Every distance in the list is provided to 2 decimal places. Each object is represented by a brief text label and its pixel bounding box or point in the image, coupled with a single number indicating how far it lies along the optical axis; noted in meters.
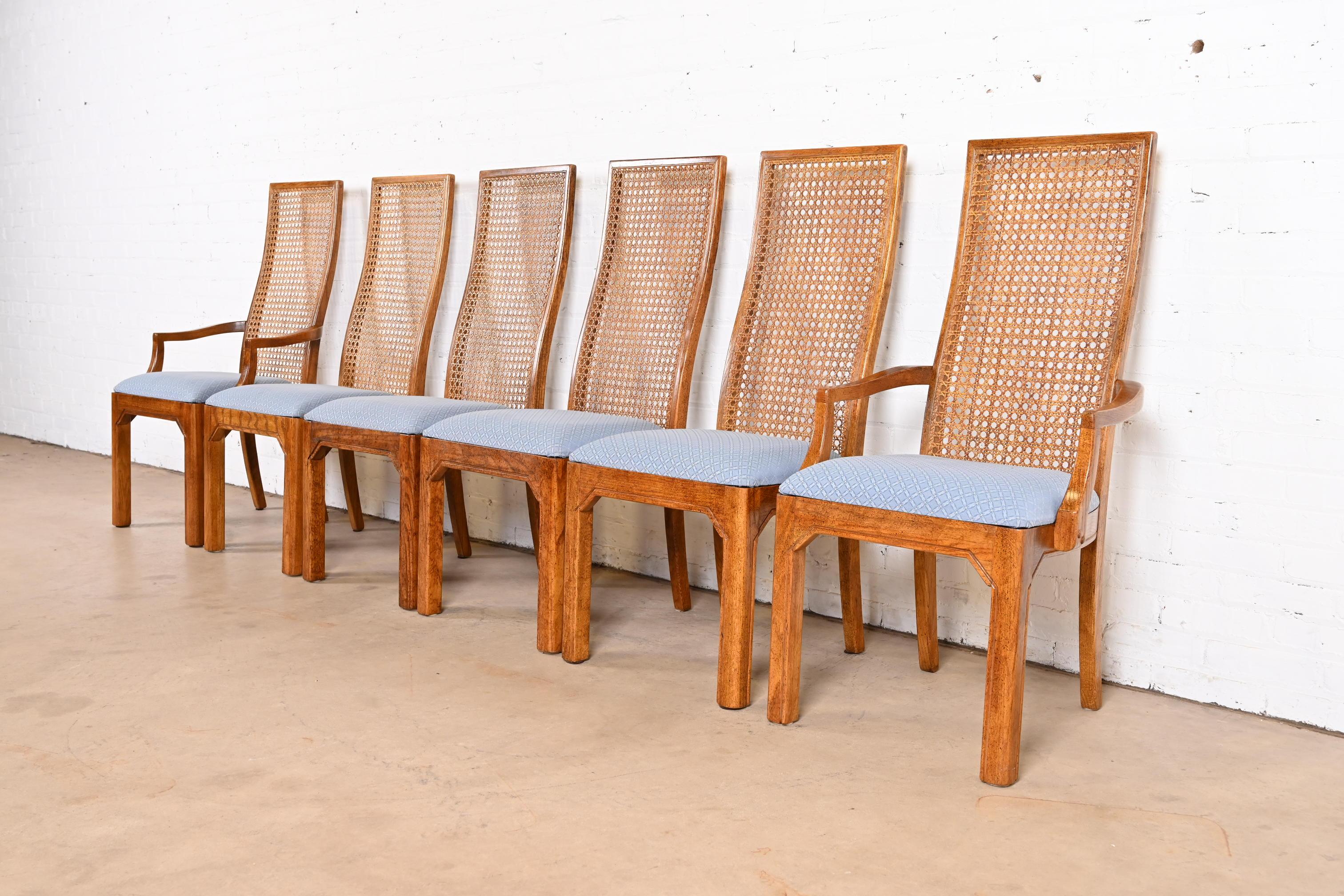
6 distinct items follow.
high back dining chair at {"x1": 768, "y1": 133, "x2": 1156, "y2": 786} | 1.87
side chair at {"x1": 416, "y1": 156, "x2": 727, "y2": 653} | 2.53
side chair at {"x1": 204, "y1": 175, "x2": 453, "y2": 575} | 3.28
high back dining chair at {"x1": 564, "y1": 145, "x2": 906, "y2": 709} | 2.19
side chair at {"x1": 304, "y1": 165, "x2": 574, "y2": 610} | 2.93
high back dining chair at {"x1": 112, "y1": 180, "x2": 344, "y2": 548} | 3.46
